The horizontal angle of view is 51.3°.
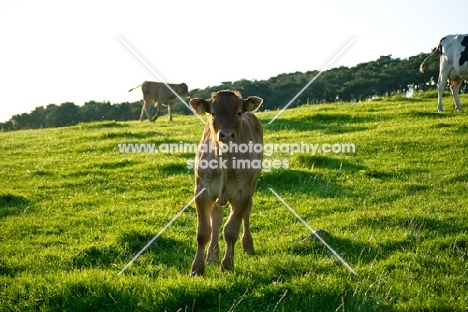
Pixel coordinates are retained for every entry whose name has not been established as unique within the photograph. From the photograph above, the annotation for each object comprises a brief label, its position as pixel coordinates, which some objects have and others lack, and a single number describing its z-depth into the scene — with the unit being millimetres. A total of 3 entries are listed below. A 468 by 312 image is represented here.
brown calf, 7000
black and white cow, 22203
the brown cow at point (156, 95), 34906
